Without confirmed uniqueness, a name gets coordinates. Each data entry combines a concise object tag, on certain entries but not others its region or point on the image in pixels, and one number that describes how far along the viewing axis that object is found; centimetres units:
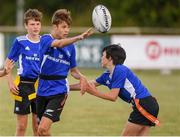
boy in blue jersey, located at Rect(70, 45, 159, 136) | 1869
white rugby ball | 1911
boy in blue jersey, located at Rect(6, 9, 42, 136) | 2133
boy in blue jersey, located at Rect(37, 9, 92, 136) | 1911
